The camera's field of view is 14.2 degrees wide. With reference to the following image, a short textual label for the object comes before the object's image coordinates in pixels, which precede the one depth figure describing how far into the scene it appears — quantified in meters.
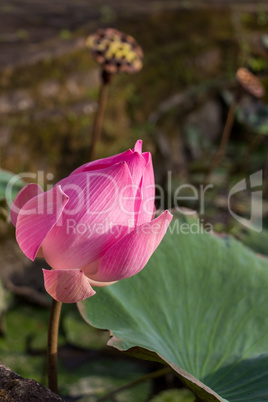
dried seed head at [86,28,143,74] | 1.55
